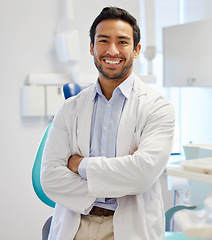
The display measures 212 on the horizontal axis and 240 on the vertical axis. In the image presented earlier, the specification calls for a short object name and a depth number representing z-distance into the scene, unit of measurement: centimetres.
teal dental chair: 197
